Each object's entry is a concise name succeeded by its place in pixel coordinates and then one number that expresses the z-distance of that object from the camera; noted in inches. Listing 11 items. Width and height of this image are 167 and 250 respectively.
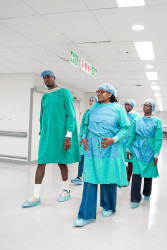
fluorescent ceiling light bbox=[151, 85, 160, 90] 355.8
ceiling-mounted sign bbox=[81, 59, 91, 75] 199.2
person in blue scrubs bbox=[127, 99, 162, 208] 136.3
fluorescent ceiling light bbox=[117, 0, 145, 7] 105.7
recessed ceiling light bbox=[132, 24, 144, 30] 132.7
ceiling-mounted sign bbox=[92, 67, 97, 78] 233.3
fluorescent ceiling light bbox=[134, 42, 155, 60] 165.7
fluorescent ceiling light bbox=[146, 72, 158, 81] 263.9
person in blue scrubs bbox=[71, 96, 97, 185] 179.7
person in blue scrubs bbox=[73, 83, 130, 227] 110.1
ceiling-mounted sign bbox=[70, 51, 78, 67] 172.1
